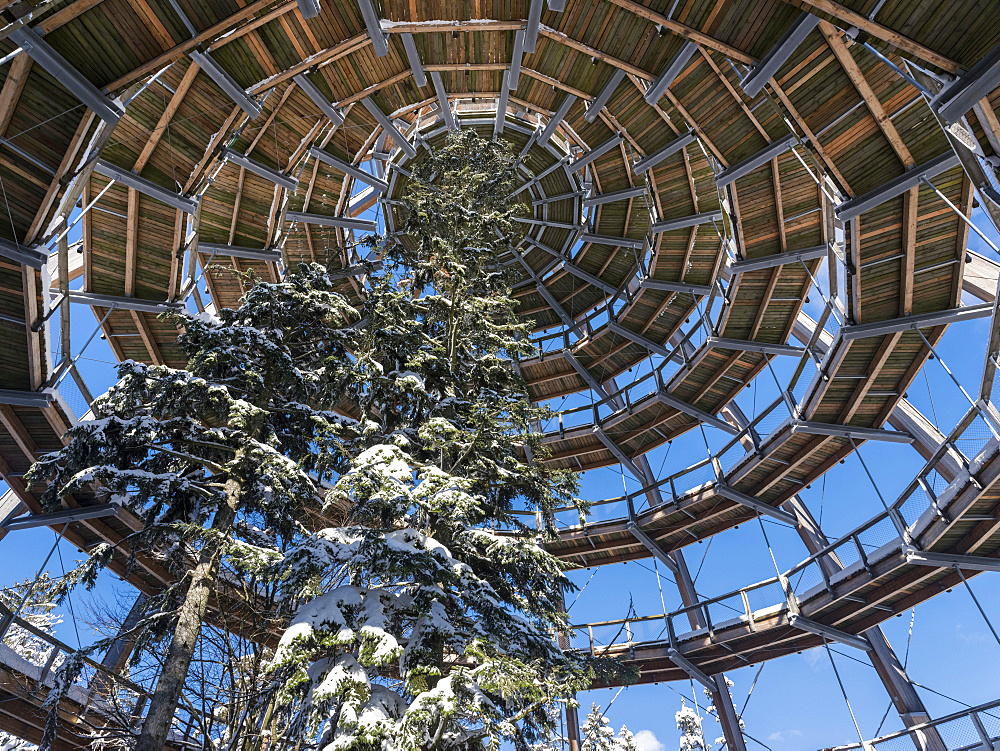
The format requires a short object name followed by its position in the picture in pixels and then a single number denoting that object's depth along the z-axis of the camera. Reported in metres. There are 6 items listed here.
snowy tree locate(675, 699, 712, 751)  30.11
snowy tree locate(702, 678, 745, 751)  25.80
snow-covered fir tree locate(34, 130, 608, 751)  8.53
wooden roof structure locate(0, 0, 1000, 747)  11.65
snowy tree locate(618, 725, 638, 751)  29.89
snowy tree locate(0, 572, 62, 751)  18.69
